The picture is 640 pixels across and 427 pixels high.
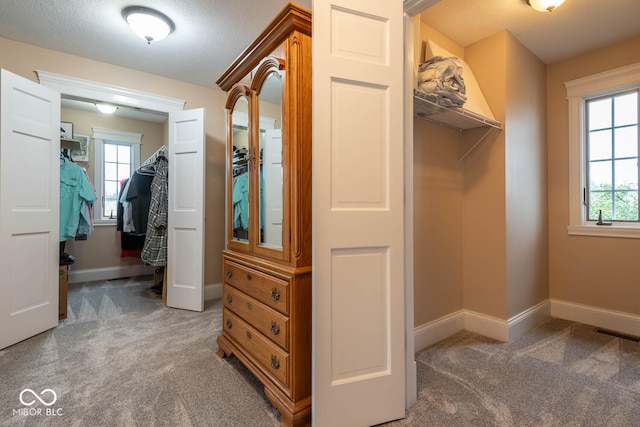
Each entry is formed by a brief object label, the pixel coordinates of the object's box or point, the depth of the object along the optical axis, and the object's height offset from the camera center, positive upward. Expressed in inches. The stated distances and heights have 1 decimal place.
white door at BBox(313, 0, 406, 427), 52.8 +0.4
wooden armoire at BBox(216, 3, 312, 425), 56.3 -0.5
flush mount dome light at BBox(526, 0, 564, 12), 78.4 +56.4
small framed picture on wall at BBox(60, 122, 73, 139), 166.8 +48.4
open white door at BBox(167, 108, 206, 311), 123.8 +1.7
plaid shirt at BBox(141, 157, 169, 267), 131.3 -4.9
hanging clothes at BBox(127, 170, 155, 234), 144.8 +8.6
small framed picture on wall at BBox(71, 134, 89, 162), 174.1 +37.0
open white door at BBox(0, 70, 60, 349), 89.7 +2.7
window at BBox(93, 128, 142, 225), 183.2 +32.5
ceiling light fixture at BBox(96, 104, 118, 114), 153.9 +55.8
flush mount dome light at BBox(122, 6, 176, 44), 87.3 +58.1
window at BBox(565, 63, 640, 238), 103.7 +22.7
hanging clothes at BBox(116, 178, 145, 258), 158.7 -12.5
